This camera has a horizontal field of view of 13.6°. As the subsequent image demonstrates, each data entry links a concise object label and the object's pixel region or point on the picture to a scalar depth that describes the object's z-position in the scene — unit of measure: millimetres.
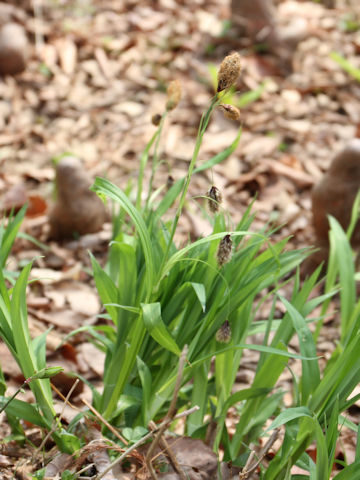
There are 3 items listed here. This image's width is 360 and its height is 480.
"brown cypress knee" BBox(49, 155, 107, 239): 1446
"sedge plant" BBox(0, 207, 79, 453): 1044
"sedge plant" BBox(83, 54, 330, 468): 1060
